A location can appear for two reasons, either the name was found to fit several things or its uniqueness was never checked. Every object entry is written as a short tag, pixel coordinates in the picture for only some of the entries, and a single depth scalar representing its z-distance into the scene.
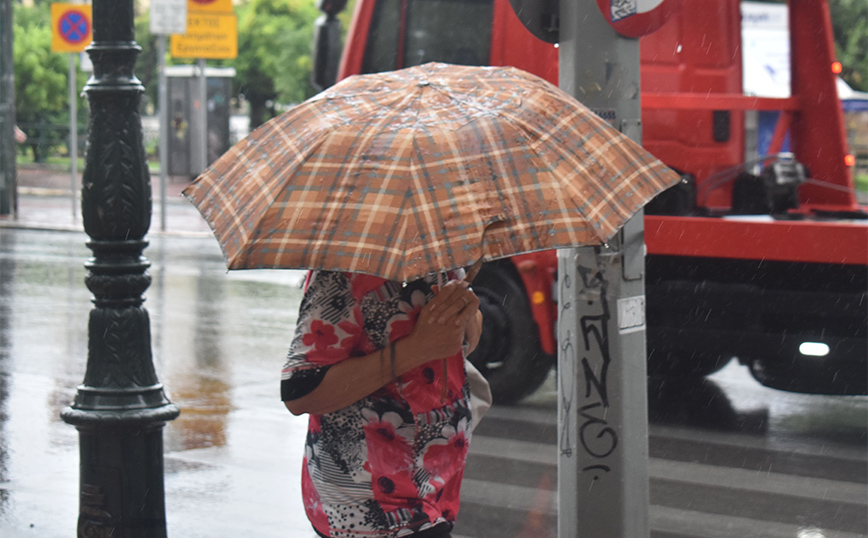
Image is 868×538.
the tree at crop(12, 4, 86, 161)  42.16
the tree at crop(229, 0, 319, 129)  47.12
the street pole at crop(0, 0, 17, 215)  20.72
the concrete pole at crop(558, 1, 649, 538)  3.92
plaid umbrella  2.35
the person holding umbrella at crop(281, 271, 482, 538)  2.57
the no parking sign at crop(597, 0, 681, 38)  3.79
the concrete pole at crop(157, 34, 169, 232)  18.95
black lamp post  4.32
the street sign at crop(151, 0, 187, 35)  18.79
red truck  6.55
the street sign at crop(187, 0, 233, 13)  24.58
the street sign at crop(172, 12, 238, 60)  24.14
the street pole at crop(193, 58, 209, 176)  21.88
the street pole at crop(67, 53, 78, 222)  19.83
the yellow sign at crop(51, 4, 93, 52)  20.05
